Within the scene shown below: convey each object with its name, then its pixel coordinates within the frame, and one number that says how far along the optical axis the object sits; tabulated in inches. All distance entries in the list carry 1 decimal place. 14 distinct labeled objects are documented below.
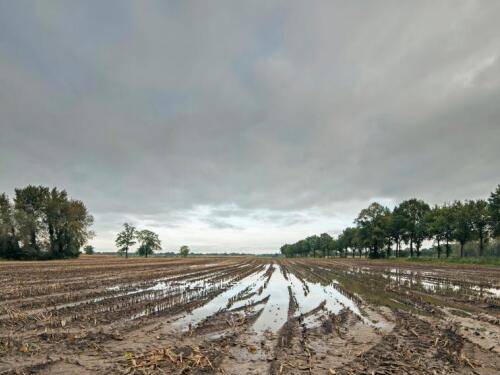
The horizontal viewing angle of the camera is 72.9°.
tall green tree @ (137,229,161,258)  5836.6
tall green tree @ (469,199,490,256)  2704.2
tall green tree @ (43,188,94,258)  3078.2
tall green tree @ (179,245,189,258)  6807.1
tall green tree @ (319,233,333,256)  7037.4
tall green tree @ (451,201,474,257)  2824.8
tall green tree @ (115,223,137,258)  5521.7
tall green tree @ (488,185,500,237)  2539.4
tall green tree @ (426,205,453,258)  3046.3
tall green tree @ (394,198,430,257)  3605.1
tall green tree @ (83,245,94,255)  6252.0
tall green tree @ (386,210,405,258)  3814.7
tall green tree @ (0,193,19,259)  2682.1
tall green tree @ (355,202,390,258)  4028.1
